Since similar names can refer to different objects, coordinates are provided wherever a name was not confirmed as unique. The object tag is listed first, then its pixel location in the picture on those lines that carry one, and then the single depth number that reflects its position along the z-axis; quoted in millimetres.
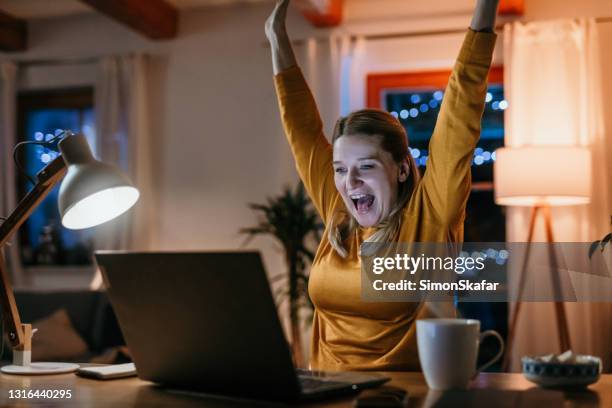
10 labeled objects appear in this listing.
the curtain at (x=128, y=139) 5465
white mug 1064
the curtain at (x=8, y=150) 5691
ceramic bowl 1143
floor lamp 3980
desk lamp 1264
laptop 975
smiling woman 1354
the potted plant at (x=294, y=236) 4656
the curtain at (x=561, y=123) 4535
